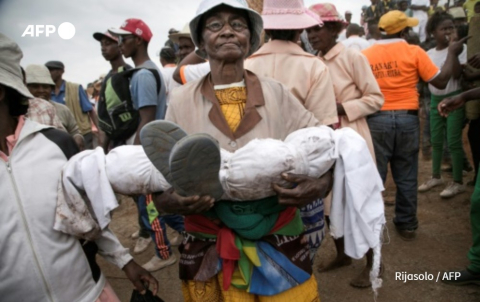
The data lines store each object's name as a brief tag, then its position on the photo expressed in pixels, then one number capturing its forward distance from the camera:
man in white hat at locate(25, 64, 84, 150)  3.72
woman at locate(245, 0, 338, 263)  2.31
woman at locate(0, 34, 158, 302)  1.41
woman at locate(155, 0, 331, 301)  1.60
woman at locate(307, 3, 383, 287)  2.87
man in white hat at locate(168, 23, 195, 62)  4.20
